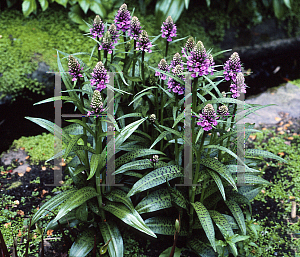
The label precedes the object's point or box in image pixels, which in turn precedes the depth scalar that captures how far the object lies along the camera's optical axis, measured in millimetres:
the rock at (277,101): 2269
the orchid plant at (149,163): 1468
